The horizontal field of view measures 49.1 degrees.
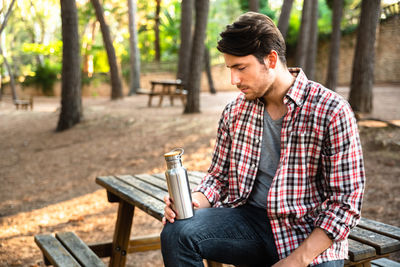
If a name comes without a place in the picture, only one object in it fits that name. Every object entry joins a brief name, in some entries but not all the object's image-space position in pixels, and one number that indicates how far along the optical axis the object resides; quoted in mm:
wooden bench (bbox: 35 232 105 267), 3277
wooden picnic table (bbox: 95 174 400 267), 2094
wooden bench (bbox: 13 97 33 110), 20327
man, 1959
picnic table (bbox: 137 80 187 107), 14234
